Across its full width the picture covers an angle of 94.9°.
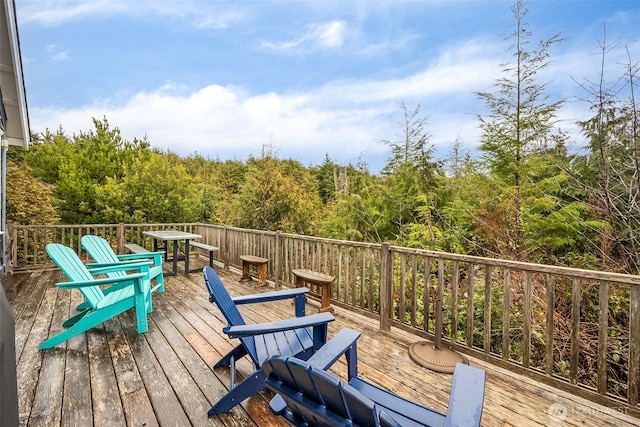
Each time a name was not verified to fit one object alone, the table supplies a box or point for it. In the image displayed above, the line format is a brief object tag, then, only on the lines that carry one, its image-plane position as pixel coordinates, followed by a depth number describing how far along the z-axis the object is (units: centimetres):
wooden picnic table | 556
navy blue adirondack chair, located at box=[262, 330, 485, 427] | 99
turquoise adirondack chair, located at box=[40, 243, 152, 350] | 276
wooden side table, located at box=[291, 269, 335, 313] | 370
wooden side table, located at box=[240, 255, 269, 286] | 507
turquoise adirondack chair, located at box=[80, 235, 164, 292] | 387
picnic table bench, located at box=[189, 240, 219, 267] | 573
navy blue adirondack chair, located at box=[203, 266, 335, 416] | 183
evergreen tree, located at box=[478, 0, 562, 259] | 479
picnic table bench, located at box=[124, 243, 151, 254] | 564
